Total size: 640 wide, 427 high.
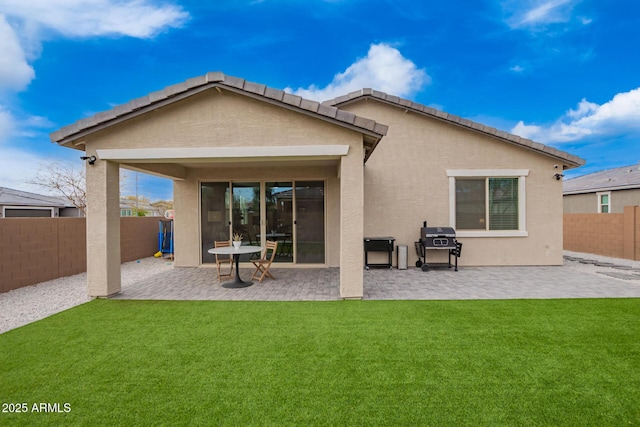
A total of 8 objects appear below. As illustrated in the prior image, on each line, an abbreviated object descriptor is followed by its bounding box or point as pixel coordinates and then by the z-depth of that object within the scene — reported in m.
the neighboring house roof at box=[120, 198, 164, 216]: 28.12
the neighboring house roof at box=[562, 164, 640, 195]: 16.09
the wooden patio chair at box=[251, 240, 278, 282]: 8.03
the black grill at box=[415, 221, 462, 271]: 8.86
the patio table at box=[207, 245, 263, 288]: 7.32
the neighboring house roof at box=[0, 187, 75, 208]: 15.79
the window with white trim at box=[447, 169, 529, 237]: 9.81
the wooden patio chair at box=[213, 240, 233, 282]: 8.01
